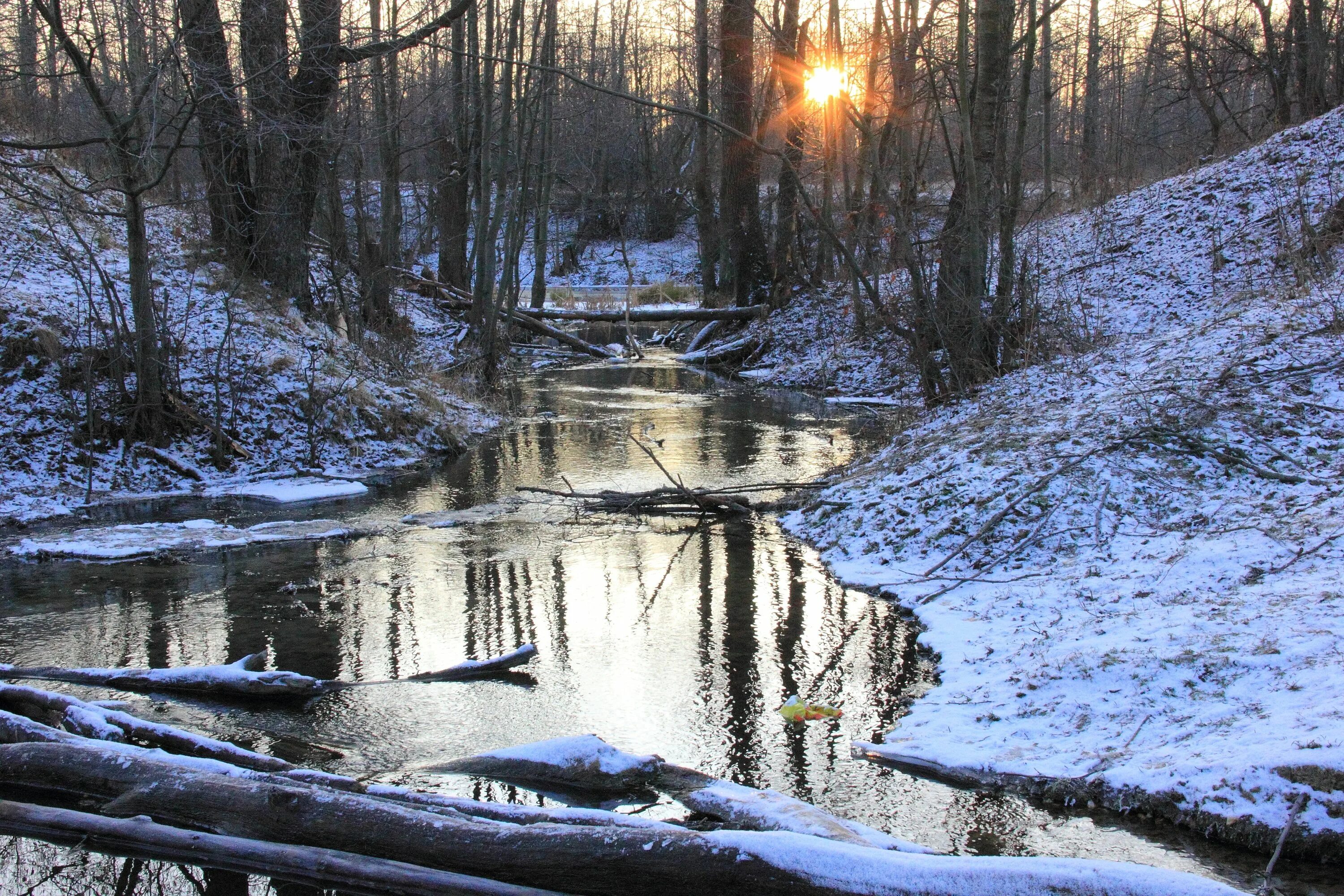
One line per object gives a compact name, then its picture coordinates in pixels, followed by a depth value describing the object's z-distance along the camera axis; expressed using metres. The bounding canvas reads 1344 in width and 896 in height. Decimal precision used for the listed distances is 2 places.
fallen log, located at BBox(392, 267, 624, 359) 23.38
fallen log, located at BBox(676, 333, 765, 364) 23.69
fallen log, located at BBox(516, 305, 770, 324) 24.50
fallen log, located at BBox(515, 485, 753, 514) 9.99
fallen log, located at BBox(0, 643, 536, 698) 5.59
